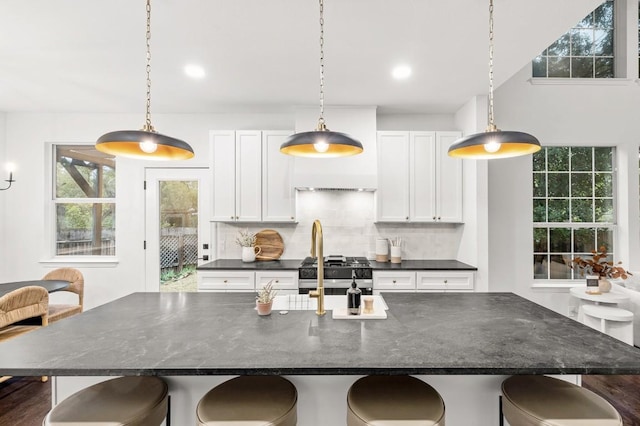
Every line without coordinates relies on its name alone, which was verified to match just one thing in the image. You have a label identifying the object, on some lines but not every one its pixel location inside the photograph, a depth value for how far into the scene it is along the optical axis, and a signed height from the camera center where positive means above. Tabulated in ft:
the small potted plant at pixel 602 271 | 10.65 -2.02
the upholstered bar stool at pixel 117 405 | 3.72 -2.43
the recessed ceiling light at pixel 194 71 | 9.16 +4.40
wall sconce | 12.28 +1.57
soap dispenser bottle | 5.44 -1.54
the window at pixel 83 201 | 13.46 +0.63
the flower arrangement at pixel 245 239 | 12.27 -0.97
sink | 5.67 -1.78
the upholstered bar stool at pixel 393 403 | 3.72 -2.42
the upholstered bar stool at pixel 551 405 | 3.66 -2.41
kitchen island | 3.65 -1.81
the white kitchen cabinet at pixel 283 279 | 10.91 -2.28
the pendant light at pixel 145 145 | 4.91 +1.22
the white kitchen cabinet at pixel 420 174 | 11.94 +1.55
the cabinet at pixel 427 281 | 10.91 -2.36
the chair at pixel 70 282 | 10.71 -2.47
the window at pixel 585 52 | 13.07 +6.87
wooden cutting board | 12.79 -1.18
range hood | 11.66 +1.97
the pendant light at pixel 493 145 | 4.93 +1.20
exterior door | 13.11 -0.42
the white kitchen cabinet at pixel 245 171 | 11.96 +1.70
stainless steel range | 10.51 -2.17
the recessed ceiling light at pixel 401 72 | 9.02 +4.30
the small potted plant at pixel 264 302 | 5.52 -1.58
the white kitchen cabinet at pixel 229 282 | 10.99 -2.39
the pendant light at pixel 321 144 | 5.23 +1.28
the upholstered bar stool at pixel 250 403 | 3.73 -2.42
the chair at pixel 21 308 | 7.96 -2.52
